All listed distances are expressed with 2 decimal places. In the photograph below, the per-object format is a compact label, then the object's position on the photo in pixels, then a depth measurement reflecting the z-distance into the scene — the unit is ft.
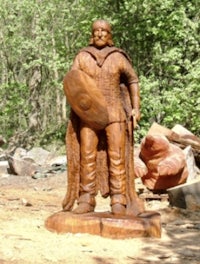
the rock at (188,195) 26.43
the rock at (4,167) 48.34
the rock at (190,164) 34.77
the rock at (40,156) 53.39
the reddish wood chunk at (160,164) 31.73
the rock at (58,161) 48.68
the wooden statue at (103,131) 19.63
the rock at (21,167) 45.88
